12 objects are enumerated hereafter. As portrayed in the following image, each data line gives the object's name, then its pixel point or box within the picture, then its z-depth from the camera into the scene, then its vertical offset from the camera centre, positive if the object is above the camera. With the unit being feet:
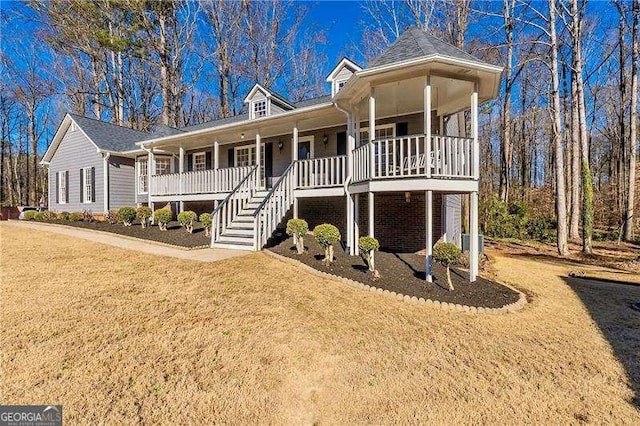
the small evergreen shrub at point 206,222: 34.19 -1.09
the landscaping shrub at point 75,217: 48.29 -0.65
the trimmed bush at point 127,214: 41.01 -0.20
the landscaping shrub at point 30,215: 52.56 -0.31
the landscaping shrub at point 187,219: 36.01 -0.78
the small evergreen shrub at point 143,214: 40.40 -0.19
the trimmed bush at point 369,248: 22.54 -2.68
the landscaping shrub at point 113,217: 43.52 -0.64
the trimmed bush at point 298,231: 27.89 -1.77
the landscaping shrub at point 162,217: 38.47 -0.58
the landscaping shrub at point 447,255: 20.13 -2.89
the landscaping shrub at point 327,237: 24.40 -2.02
